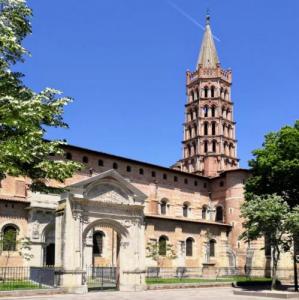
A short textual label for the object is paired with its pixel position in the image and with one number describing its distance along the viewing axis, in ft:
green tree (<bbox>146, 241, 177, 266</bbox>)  148.46
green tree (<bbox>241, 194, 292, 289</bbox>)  98.43
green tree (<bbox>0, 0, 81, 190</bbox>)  48.80
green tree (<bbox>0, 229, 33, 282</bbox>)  118.42
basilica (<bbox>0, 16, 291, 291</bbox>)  94.84
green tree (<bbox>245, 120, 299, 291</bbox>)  111.86
